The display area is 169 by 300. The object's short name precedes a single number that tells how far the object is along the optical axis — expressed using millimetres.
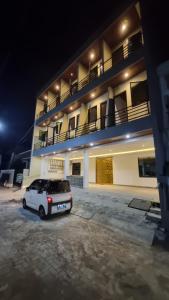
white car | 5605
